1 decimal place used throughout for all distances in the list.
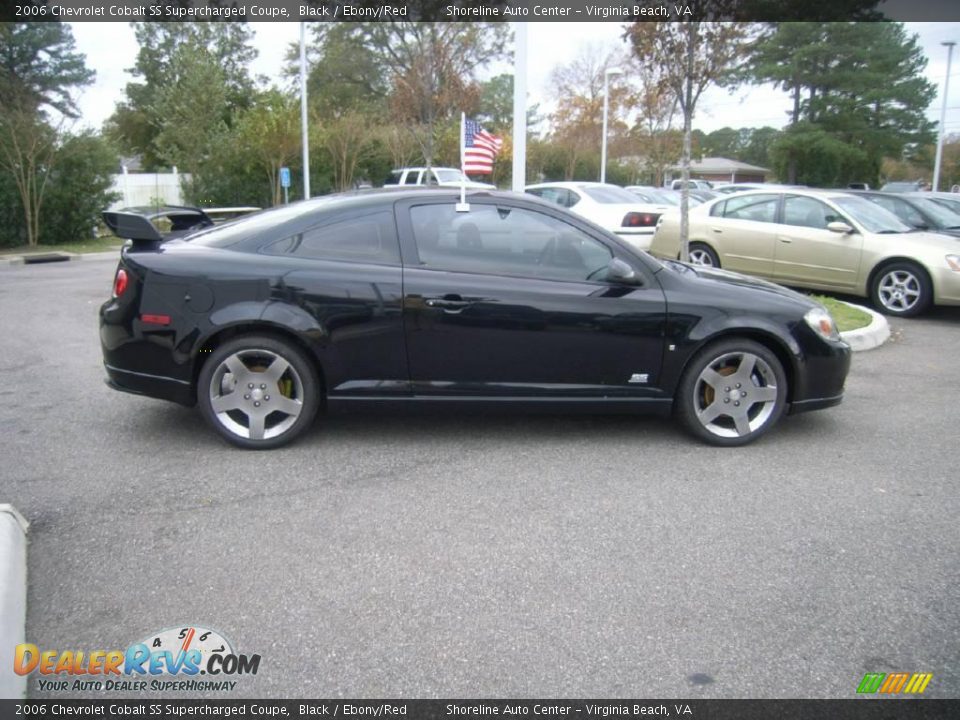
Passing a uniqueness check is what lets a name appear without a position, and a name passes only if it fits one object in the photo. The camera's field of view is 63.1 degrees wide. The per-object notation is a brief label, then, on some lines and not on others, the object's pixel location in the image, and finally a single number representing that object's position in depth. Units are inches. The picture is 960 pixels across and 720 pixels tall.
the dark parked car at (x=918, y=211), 446.3
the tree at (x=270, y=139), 976.3
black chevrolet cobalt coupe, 179.0
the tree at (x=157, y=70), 1738.4
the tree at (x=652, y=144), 1074.7
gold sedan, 360.5
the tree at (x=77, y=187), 708.0
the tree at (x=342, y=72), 1721.2
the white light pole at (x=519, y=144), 402.9
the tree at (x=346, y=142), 1085.1
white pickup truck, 869.2
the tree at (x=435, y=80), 955.3
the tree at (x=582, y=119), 1608.0
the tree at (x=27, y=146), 659.4
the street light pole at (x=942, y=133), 1323.0
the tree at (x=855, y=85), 1529.3
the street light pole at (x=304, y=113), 887.7
